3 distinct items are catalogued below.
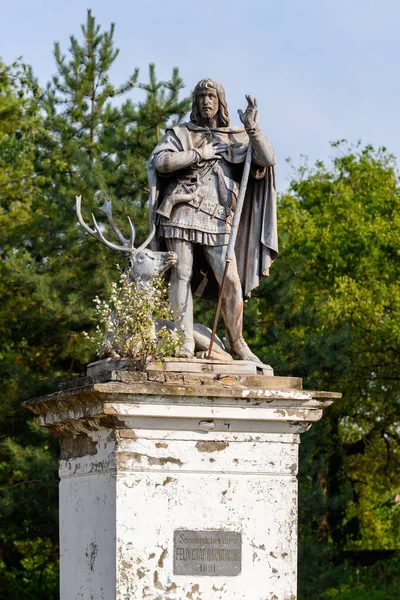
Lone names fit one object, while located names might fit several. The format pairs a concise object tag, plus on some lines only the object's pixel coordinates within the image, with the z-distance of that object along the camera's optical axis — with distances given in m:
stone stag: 14.20
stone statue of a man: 14.36
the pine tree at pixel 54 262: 35.79
